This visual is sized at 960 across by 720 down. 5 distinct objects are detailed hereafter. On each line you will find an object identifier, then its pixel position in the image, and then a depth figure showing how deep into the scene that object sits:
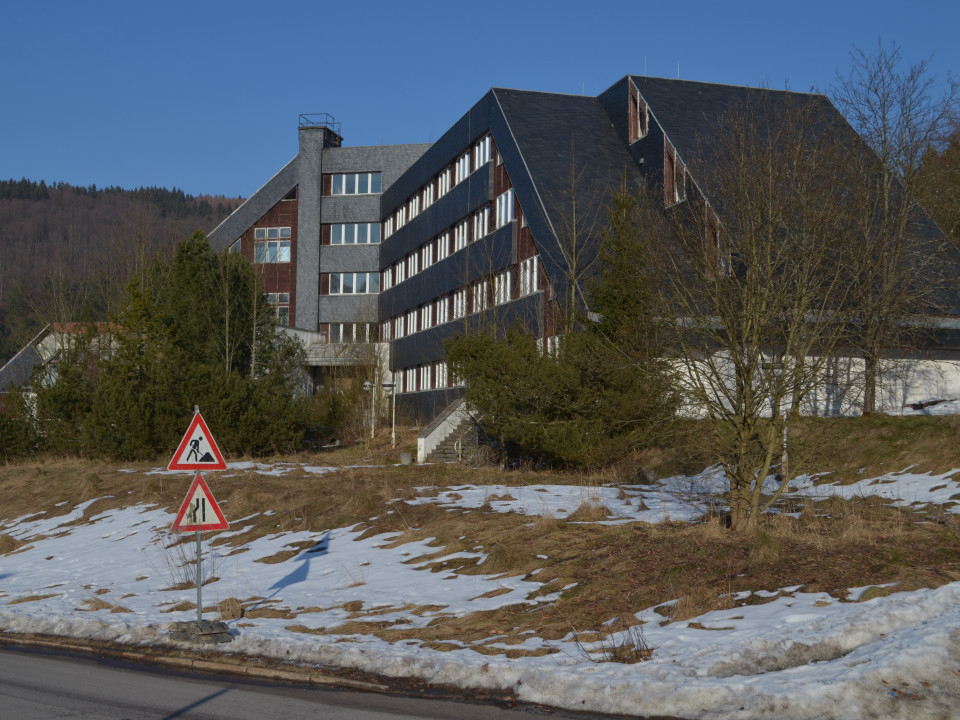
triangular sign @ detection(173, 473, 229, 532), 11.77
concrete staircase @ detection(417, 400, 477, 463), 33.16
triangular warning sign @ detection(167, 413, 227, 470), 11.88
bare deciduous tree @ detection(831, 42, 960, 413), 24.94
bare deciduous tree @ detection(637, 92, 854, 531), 14.11
